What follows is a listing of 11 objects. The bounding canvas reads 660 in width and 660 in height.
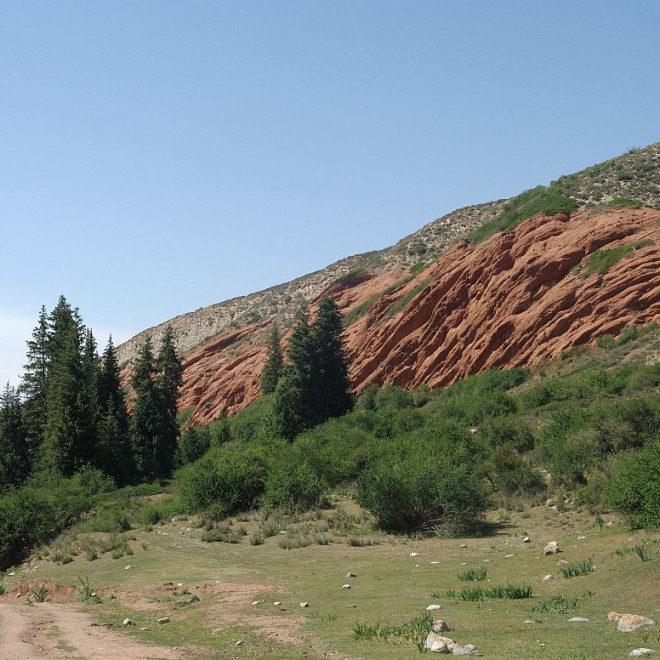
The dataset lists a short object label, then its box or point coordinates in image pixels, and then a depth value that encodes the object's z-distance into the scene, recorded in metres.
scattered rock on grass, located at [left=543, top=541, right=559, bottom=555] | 19.84
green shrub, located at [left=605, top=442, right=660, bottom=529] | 19.47
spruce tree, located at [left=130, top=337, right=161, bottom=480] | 56.66
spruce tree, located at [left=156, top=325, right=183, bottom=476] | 57.56
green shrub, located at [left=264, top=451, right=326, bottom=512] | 32.47
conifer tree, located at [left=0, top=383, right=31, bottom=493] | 53.31
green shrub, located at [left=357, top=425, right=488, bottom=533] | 25.52
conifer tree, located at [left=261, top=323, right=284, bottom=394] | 73.06
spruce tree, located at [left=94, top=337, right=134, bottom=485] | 51.78
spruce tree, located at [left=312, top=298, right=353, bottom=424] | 57.06
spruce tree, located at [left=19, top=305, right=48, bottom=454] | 56.53
